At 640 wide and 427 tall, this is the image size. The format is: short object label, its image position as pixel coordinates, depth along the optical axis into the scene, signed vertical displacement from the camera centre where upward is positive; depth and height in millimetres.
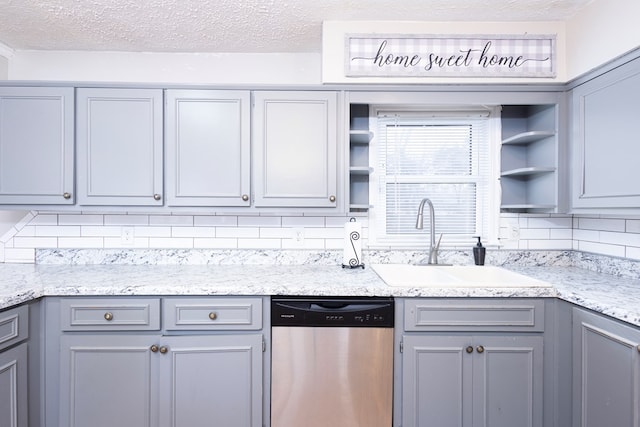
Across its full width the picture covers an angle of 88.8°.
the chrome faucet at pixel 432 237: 2053 -158
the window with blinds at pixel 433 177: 2236 +242
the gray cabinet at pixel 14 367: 1396 -696
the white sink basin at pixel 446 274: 1721 -364
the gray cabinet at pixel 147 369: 1568 -762
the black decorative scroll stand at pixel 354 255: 2016 -268
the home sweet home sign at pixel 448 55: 1847 +893
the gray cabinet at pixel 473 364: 1561 -728
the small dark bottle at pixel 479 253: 2111 -260
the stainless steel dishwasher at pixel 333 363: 1569 -728
